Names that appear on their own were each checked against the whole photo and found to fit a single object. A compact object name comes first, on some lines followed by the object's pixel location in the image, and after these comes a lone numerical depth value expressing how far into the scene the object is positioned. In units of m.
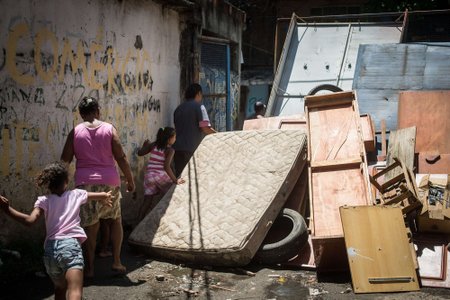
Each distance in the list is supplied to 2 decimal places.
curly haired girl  3.90
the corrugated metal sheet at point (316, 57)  10.89
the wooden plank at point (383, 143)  7.45
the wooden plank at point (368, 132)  7.14
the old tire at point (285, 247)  5.84
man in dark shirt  7.75
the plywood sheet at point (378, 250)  5.06
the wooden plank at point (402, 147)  6.78
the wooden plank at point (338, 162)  6.39
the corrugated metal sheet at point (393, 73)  8.71
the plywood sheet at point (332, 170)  5.62
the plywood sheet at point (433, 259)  5.18
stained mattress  5.78
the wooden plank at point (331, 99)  7.27
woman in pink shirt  5.24
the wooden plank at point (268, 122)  8.24
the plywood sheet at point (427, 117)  7.44
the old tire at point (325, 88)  9.72
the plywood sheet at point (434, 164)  6.90
